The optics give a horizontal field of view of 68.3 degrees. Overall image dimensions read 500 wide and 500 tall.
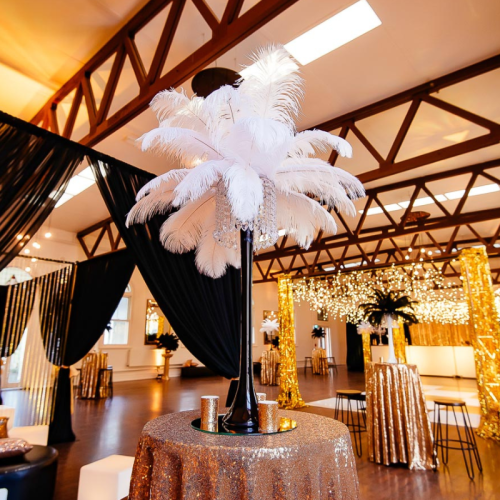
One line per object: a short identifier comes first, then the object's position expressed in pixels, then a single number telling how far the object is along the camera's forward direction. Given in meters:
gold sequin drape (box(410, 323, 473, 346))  15.73
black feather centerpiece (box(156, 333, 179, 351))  12.61
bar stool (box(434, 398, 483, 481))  3.99
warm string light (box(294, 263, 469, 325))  12.27
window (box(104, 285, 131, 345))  11.96
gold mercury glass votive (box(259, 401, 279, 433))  1.59
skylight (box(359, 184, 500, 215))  8.08
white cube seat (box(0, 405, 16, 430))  4.43
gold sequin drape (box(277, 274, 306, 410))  8.02
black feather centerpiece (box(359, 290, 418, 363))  4.90
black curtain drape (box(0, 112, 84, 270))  2.55
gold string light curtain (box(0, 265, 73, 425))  5.08
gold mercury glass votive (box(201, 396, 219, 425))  1.68
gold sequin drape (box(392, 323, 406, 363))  12.09
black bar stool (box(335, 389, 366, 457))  4.92
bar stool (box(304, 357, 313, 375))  18.66
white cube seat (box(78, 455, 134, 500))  2.78
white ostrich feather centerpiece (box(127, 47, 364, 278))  1.71
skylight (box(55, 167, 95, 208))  7.44
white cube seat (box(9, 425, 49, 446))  3.99
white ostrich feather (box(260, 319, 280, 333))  13.91
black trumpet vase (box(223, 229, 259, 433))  1.67
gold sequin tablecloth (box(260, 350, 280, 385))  11.90
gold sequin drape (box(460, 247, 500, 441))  5.86
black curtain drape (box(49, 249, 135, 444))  5.16
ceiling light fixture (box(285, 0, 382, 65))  3.65
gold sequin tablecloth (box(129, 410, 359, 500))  1.30
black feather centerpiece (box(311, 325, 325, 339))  18.92
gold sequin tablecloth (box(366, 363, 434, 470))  4.21
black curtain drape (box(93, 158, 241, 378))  3.14
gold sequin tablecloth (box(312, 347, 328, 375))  15.30
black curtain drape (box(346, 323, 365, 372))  19.08
